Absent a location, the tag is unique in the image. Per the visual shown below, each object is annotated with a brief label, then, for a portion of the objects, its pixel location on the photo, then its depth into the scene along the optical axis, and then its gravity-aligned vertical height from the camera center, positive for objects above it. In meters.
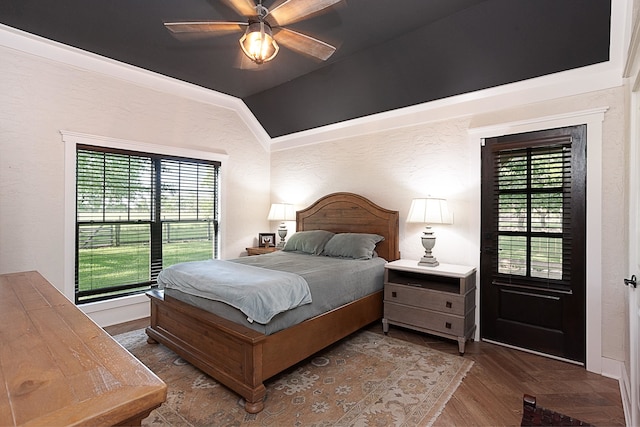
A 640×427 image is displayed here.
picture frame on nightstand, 4.86 -0.41
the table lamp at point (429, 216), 3.23 -0.02
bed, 2.12 -0.99
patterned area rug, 2.00 -1.27
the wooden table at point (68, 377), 0.64 -0.40
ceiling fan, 2.04 +1.30
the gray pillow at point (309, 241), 3.99 -0.36
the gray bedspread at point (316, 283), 2.32 -0.65
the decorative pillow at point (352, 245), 3.64 -0.37
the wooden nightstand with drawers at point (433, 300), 2.90 -0.82
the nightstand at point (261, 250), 4.54 -0.53
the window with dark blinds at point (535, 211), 2.76 +0.04
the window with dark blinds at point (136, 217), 3.46 -0.06
